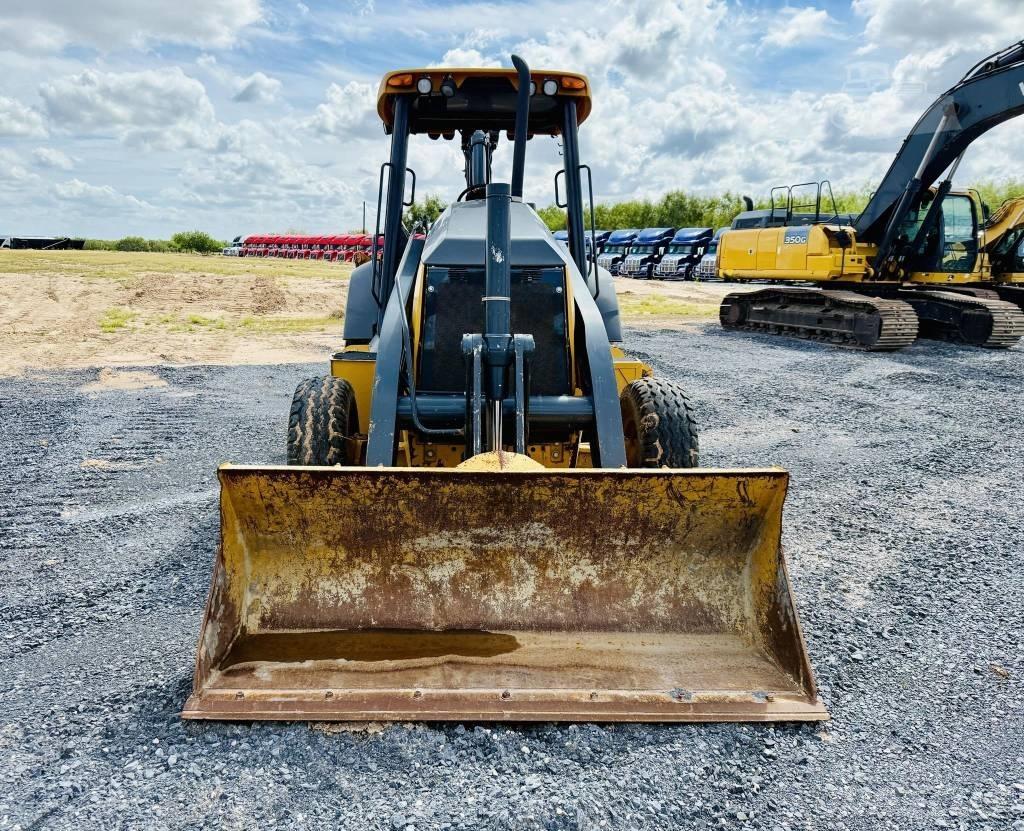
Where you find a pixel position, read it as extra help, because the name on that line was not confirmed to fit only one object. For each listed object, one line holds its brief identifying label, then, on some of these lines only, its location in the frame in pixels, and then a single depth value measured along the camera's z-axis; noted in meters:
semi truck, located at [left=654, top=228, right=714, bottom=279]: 30.56
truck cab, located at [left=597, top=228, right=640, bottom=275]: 33.34
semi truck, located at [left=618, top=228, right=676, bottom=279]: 31.95
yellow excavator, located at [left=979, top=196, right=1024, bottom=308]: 13.53
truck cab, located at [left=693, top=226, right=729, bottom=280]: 29.22
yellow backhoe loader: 2.57
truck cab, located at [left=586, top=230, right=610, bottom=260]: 34.93
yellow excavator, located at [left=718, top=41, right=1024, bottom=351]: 11.18
